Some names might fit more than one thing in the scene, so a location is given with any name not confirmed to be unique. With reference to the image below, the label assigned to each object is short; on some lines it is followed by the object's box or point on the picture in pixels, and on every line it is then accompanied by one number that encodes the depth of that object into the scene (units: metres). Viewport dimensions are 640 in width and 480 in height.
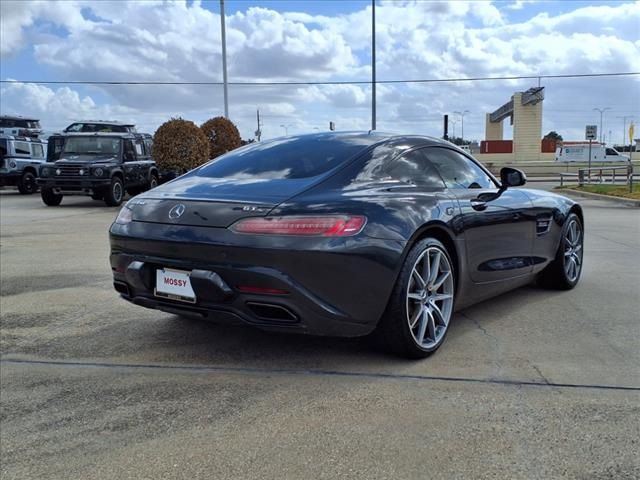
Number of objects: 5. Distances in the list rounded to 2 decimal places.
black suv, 16.19
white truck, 57.43
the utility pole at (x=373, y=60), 27.09
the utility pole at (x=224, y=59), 25.91
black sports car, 3.27
